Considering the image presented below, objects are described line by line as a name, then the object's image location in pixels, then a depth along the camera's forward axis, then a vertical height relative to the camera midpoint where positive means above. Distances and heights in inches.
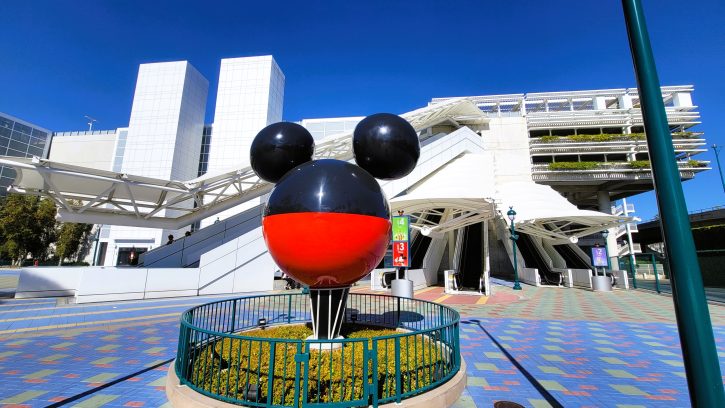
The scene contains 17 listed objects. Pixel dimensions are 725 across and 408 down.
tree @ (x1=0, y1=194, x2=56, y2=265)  1354.6 +147.2
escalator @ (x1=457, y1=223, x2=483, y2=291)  859.1 +17.5
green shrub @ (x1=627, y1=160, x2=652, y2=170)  1509.6 +485.6
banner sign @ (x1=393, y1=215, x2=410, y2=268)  551.2 +41.4
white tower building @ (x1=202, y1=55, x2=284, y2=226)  1668.3 +848.0
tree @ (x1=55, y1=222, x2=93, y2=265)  1507.1 +99.6
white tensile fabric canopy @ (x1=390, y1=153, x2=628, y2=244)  725.9 +154.9
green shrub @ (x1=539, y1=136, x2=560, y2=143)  1705.2 +675.5
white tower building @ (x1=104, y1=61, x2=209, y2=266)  1642.5 +705.5
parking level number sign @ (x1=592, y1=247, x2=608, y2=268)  799.7 +25.6
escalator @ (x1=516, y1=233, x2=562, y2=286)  967.0 +15.6
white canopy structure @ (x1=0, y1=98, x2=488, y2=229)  562.9 +149.7
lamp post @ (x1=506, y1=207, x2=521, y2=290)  780.5 +44.1
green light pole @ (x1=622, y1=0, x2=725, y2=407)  81.6 +8.1
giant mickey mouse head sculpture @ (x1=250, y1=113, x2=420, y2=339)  193.6 +36.2
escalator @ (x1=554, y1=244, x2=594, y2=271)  1059.0 +27.3
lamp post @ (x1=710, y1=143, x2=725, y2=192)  1490.8 +520.1
